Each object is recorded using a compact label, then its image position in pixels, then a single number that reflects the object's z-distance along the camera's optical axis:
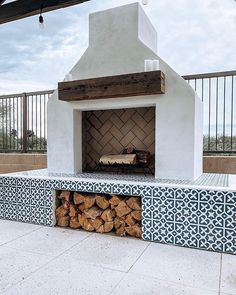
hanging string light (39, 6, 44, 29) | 3.77
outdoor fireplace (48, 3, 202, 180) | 3.42
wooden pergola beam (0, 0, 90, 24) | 3.65
